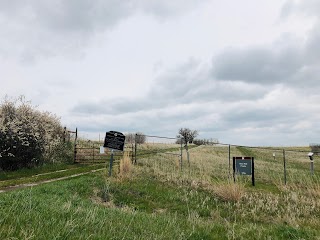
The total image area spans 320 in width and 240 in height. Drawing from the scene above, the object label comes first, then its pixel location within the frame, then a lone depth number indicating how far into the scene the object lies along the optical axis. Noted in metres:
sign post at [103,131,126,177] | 11.76
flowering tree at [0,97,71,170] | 13.65
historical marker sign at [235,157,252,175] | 11.83
